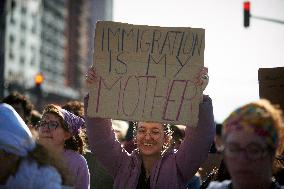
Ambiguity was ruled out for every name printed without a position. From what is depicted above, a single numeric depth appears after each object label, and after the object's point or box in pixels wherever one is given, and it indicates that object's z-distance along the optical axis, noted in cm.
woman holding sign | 383
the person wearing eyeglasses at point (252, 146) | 247
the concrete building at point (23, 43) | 6512
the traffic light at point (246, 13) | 1337
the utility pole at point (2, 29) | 2367
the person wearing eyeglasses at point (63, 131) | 472
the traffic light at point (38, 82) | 1789
